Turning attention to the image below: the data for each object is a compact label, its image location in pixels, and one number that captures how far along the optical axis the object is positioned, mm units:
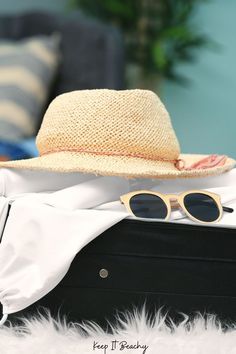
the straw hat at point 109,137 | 2348
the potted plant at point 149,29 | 4741
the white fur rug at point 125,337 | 2217
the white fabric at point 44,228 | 2237
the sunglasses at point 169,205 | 2291
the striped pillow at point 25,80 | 3954
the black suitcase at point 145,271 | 2265
